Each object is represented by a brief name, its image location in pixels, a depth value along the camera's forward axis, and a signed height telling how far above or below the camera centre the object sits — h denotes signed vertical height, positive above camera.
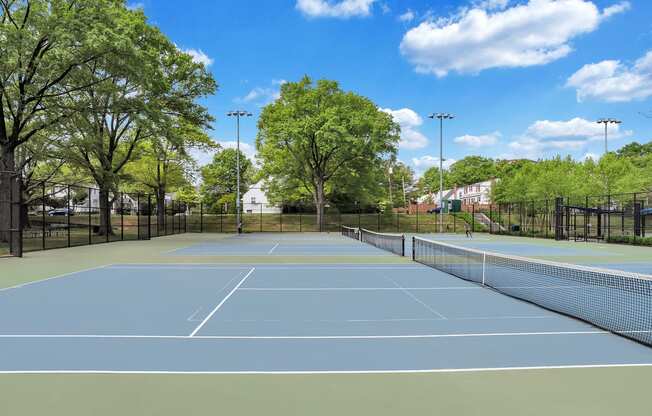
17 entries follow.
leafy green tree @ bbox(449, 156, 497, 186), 116.62 +10.52
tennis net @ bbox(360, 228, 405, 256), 19.59 -1.86
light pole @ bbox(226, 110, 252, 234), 40.38 +8.81
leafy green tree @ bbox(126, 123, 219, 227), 42.75 +4.37
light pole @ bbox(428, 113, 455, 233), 43.94 +9.12
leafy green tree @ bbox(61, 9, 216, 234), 24.14 +7.55
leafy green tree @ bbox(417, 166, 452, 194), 118.82 +7.65
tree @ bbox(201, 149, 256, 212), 71.73 +5.15
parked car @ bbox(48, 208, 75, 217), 59.61 -0.57
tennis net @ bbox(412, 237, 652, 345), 6.63 -1.72
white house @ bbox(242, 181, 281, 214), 74.62 +1.72
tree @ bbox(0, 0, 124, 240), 19.92 +7.73
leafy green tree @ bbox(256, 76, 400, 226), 42.50 +7.30
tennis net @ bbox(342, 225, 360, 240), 32.75 -2.09
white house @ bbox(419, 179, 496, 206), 97.12 +3.52
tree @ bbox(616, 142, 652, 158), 99.54 +14.10
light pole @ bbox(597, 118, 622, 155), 57.53 +11.53
